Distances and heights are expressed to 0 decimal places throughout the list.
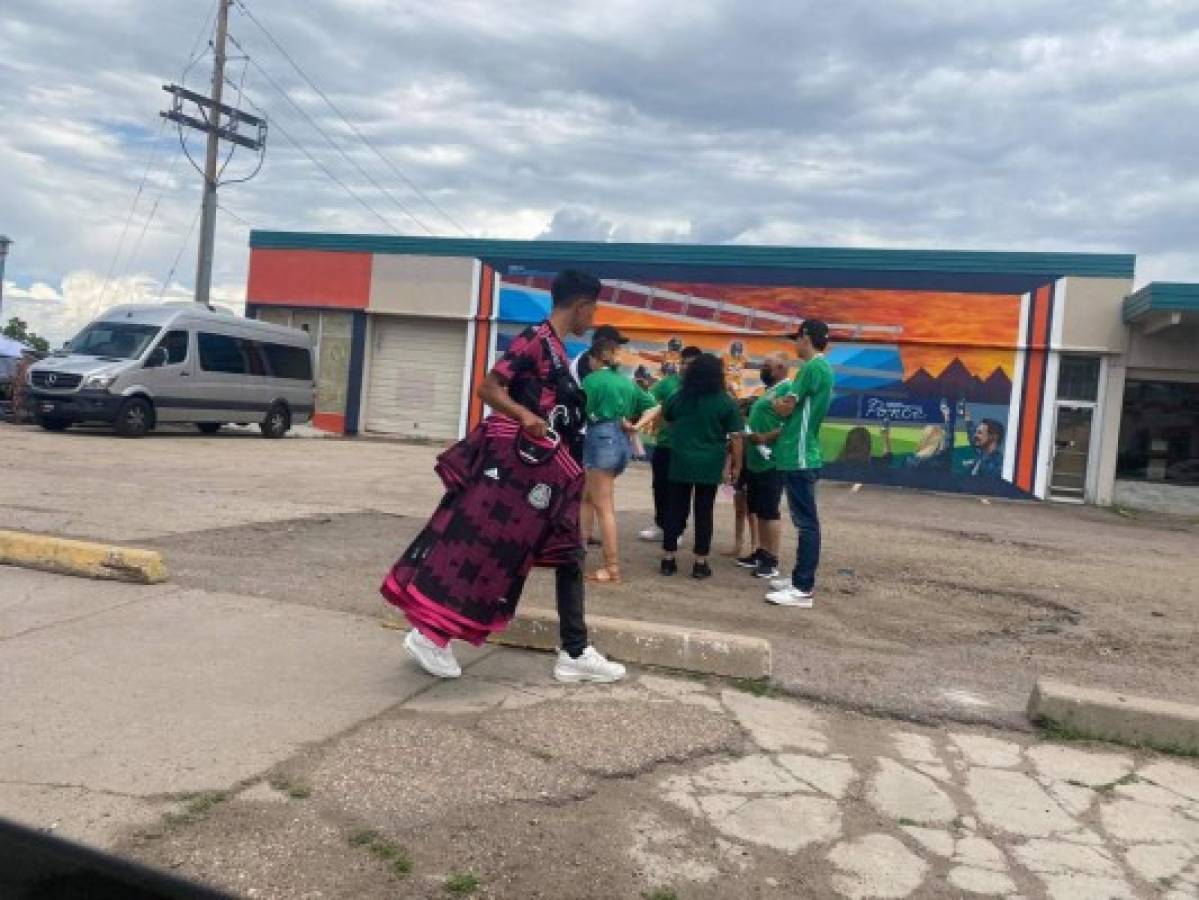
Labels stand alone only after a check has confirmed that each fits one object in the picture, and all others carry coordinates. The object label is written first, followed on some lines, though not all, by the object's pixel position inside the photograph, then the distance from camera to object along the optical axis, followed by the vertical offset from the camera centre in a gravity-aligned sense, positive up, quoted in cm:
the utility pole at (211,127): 2550 +646
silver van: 1648 -13
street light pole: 2683 +282
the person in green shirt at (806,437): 641 -8
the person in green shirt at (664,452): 779 -33
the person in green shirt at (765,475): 765 -42
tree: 3961 +76
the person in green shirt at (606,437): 698 -22
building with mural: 1966 +193
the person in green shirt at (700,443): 725 -20
